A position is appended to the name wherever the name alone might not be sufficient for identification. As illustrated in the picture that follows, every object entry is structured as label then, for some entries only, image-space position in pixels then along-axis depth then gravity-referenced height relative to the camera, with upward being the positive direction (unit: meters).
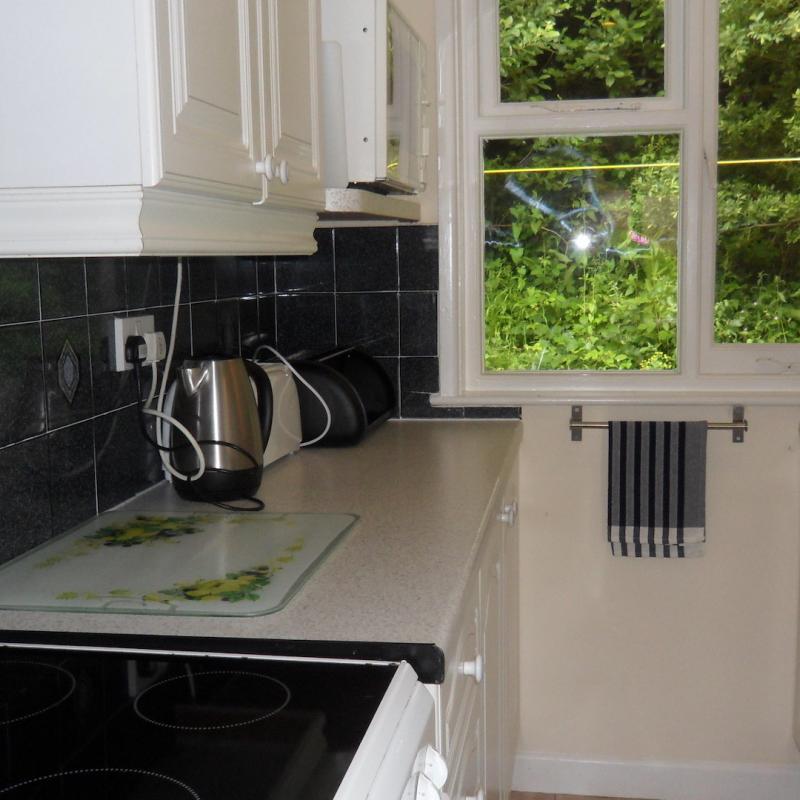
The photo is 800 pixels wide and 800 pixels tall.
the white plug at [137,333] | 1.87 -0.08
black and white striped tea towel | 2.62 -0.50
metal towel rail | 2.63 -0.35
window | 2.62 +0.22
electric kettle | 1.80 -0.23
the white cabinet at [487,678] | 1.41 -0.65
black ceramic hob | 0.89 -0.41
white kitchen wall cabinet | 1.08 +0.18
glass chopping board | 1.33 -0.38
